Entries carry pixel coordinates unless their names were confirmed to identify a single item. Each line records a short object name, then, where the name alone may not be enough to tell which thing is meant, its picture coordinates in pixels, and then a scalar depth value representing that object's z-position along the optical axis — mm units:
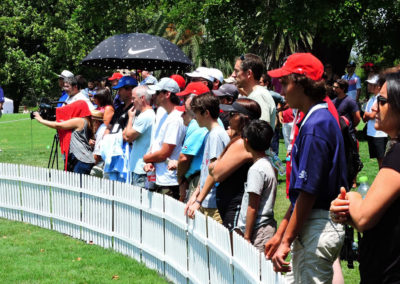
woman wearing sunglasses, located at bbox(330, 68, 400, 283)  5356
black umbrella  20721
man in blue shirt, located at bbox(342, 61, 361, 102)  30637
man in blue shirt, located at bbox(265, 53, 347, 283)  6836
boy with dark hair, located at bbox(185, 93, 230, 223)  10856
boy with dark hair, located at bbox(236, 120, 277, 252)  8938
